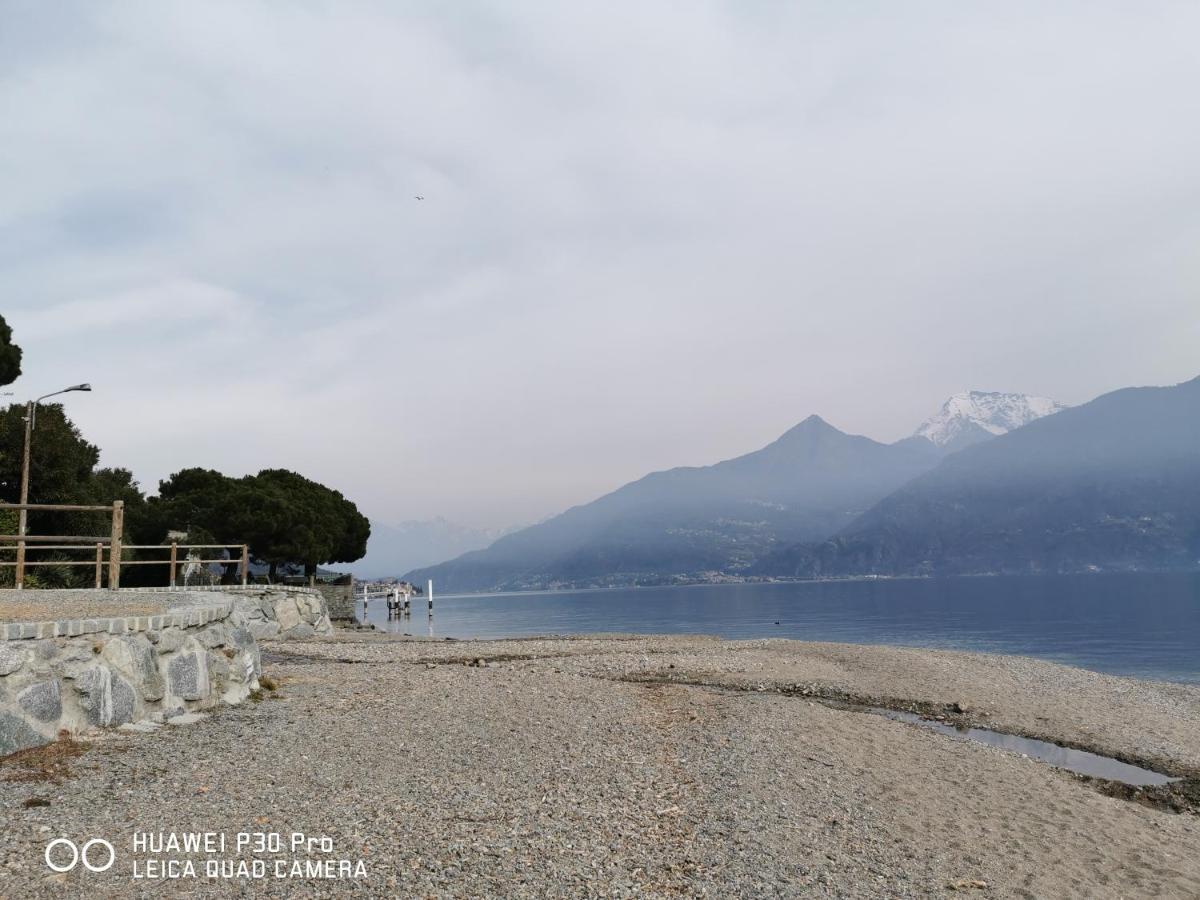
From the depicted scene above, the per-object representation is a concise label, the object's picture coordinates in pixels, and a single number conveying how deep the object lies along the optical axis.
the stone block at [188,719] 10.87
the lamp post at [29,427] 21.44
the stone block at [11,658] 8.52
